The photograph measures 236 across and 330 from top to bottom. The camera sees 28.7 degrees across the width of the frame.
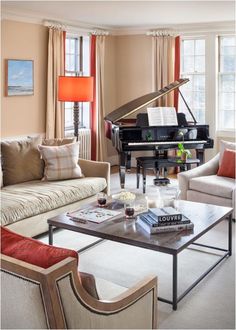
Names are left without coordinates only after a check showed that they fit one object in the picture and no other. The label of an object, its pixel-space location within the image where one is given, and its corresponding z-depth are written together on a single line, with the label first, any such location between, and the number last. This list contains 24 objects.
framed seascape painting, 6.27
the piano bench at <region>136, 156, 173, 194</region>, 6.27
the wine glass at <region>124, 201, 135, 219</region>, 3.60
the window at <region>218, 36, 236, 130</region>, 7.47
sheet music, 6.51
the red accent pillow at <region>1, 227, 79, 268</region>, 1.79
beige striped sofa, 4.06
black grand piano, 6.27
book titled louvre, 3.30
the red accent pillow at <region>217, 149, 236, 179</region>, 5.16
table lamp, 5.87
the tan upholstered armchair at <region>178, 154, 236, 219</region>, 4.86
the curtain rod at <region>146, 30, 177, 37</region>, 7.60
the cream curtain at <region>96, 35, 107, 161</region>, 7.77
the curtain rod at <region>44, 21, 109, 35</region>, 6.71
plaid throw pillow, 4.99
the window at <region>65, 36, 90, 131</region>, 7.52
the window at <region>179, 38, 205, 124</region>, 7.71
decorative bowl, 3.92
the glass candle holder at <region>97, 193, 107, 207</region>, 3.93
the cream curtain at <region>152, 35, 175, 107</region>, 7.64
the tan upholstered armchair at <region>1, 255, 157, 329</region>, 1.67
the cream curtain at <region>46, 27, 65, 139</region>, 6.78
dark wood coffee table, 3.05
